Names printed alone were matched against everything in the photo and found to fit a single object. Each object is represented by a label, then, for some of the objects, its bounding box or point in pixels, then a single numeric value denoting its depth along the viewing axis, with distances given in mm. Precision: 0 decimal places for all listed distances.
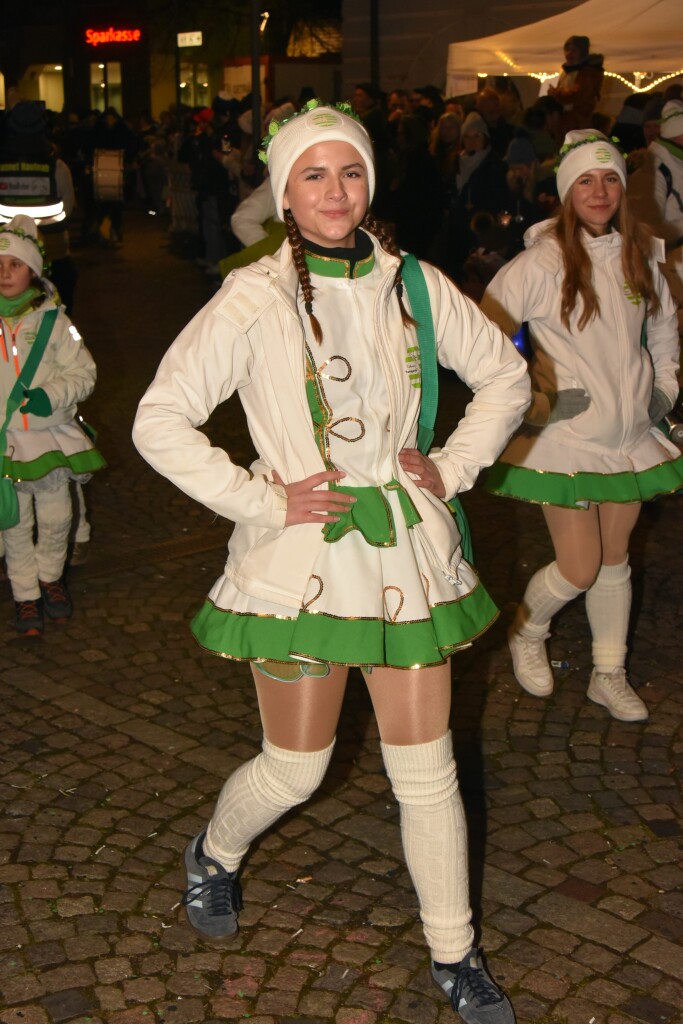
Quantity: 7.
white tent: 10203
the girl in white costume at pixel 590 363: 4531
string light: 11264
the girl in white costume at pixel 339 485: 2982
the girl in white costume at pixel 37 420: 5648
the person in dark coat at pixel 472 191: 10500
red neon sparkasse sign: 47156
